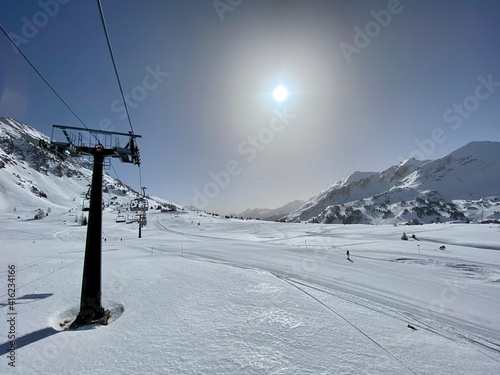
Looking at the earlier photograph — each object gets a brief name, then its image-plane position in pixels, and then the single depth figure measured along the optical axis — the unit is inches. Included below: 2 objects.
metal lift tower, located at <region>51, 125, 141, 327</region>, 302.5
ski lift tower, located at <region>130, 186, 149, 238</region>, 1761.6
